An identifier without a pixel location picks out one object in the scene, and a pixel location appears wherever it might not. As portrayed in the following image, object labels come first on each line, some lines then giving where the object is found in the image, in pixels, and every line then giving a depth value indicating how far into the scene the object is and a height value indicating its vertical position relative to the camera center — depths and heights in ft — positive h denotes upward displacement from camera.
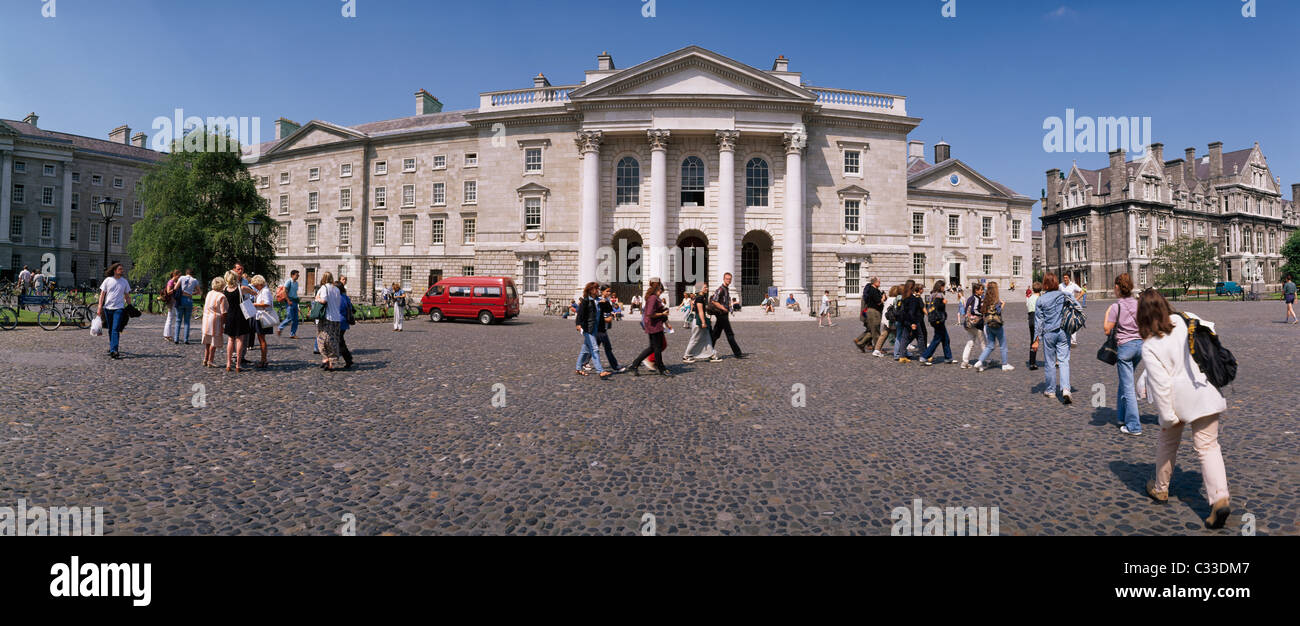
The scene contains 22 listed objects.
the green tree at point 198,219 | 113.50 +21.48
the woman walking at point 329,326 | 33.24 -0.19
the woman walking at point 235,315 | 32.14 +0.44
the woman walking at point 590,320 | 32.99 +0.19
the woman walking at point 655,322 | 34.45 +0.08
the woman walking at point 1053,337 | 25.35 -0.62
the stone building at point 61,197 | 183.21 +42.63
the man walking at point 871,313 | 46.37 +0.87
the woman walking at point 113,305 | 36.01 +1.14
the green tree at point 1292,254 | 220.64 +27.91
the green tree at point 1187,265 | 197.26 +21.08
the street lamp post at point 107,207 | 85.59 +17.96
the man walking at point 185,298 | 44.68 +1.99
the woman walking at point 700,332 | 37.96 -0.62
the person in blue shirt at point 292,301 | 52.80 +2.07
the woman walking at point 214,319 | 32.60 +0.22
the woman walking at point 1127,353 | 19.58 -1.07
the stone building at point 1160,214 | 225.76 +47.55
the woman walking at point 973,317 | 35.50 +0.42
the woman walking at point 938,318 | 37.76 +0.37
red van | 82.94 +3.58
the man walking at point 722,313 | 40.60 +0.75
